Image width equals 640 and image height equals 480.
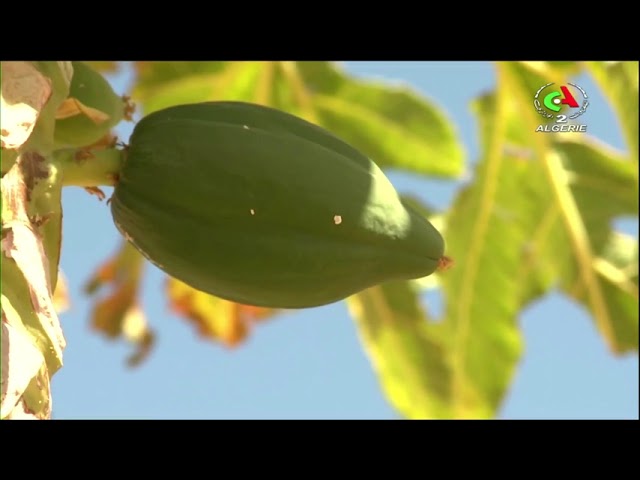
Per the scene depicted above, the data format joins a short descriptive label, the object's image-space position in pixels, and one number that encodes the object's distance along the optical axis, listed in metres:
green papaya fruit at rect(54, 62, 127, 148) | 1.27
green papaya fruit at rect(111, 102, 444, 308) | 1.14
